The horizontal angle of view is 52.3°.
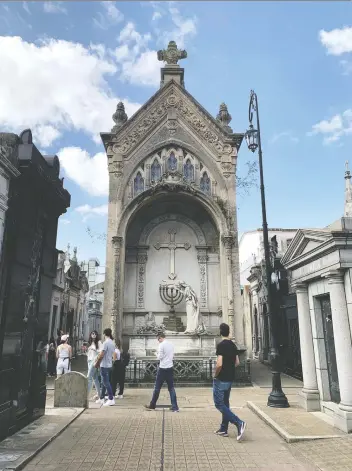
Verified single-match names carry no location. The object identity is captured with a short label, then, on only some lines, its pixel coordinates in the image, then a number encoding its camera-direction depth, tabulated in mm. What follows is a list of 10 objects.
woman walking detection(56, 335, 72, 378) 11641
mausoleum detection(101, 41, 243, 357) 17000
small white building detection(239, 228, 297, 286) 35469
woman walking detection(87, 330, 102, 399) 10016
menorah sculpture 17734
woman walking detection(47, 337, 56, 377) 17172
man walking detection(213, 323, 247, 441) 6250
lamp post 8883
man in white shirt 8375
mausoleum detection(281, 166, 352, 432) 6934
